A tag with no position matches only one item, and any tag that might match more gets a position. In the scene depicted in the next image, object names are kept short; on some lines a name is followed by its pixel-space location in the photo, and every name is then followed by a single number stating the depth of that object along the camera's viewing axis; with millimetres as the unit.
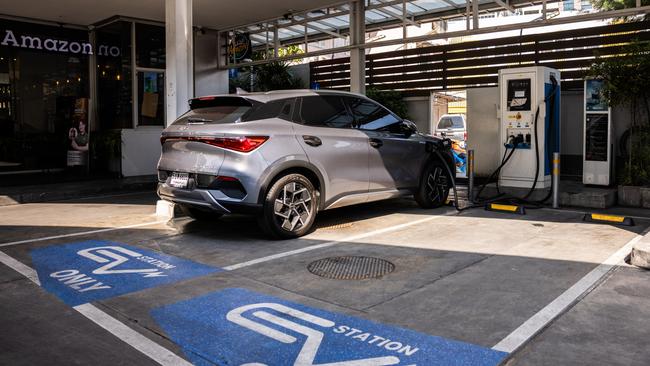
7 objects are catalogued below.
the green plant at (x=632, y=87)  8641
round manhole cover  4840
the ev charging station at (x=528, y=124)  9039
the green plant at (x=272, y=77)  18625
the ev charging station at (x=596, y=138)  9445
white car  16297
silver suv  5910
